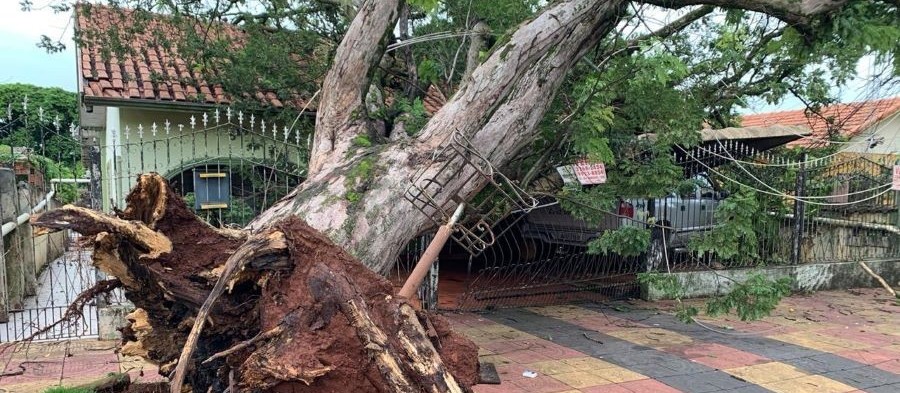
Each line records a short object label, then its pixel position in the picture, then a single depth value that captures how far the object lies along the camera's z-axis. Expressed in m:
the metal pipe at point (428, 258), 2.70
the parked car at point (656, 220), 8.71
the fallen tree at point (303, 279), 2.42
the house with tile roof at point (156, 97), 7.95
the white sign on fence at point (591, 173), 6.77
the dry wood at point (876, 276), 9.82
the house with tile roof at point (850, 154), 9.72
